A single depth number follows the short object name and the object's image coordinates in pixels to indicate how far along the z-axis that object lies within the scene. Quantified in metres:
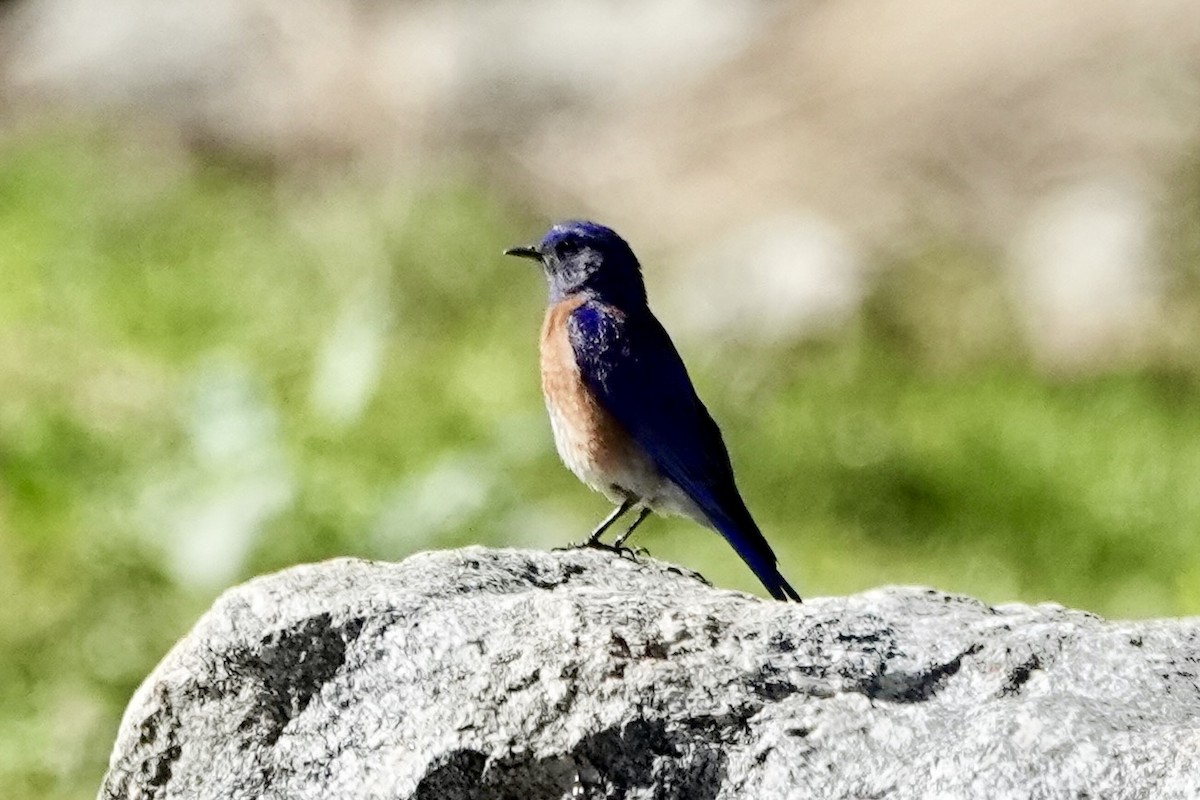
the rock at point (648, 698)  5.85
